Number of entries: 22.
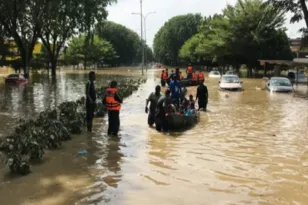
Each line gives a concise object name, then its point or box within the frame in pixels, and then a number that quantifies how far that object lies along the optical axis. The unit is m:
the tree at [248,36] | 53.72
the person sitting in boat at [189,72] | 35.62
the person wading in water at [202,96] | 18.77
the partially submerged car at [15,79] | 40.11
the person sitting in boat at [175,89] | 17.44
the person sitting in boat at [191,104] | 16.07
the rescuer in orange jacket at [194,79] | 35.64
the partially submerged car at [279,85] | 30.88
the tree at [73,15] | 37.59
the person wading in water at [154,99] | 13.88
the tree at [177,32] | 119.19
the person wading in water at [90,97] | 12.57
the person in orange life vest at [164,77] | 33.22
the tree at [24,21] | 37.56
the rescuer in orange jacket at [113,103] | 12.11
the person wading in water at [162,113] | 13.46
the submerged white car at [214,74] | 55.45
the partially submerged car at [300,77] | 43.08
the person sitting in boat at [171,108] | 14.05
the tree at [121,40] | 122.19
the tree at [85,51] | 93.38
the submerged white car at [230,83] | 32.22
